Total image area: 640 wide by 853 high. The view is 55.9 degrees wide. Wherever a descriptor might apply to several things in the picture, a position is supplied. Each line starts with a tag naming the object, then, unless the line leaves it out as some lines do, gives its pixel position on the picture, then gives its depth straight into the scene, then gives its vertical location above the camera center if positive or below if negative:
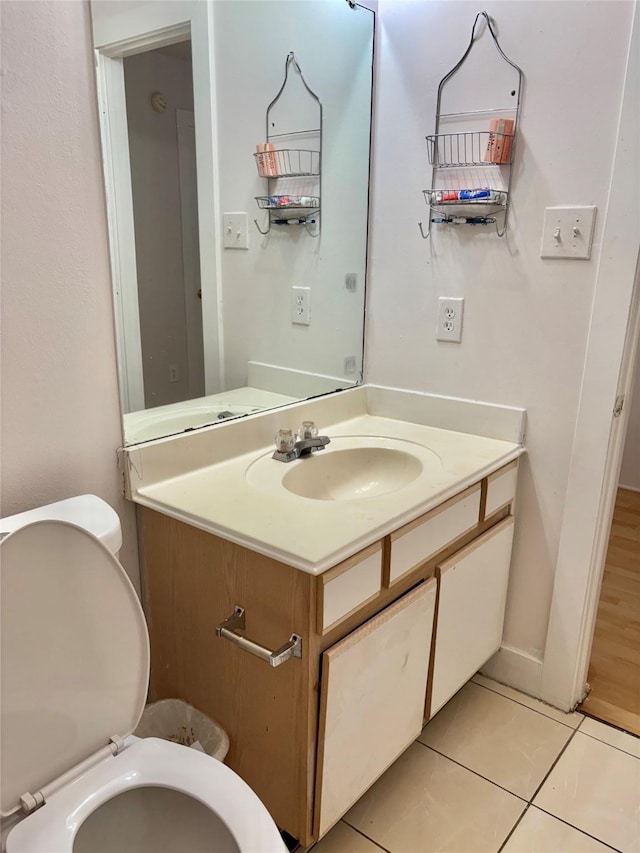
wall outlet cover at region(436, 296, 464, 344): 1.74 -0.18
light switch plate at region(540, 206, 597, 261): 1.48 +0.06
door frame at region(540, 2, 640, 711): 1.41 -0.44
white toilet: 0.93 -0.76
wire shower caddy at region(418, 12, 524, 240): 1.53 +0.22
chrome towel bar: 1.11 -0.72
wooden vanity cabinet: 1.15 -0.81
